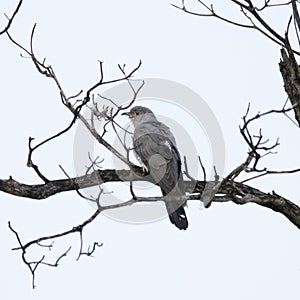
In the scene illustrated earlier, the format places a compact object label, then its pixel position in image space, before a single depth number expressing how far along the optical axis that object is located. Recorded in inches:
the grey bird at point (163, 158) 498.6
